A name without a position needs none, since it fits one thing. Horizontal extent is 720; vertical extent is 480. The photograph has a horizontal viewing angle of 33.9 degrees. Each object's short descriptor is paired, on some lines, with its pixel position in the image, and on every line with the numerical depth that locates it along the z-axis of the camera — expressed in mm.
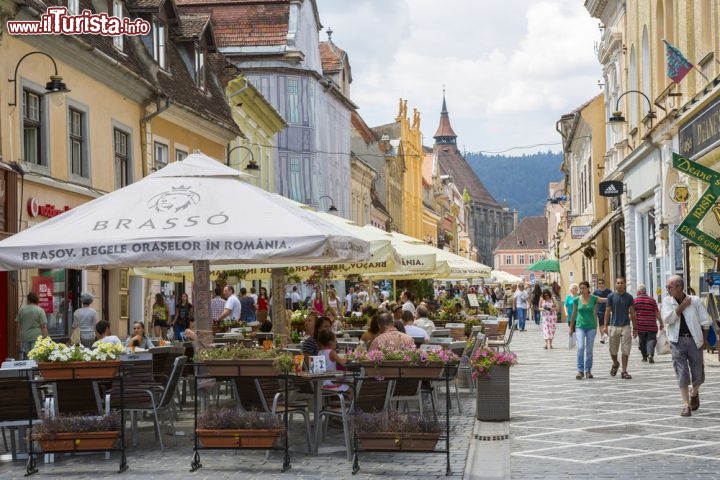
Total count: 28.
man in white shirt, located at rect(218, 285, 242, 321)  24844
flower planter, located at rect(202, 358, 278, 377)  10445
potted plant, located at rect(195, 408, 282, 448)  10234
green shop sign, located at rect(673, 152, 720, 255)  15297
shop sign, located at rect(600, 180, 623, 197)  34062
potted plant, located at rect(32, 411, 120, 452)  10305
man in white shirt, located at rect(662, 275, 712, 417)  14039
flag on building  21531
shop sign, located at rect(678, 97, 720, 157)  20531
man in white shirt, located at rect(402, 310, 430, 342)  17078
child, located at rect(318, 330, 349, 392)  12078
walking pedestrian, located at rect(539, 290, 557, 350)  31031
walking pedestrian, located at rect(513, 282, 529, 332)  45062
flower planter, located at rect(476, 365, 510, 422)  13812
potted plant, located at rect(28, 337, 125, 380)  10438
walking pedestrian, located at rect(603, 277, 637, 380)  20125
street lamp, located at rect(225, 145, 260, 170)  30469
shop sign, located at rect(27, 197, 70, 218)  19500
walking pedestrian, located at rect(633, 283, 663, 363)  23188
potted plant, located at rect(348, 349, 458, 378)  10570
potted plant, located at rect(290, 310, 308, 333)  21762
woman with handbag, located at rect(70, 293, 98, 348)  18984
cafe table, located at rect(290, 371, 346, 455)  10812
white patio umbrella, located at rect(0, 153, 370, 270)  10664
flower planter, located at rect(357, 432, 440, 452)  10133
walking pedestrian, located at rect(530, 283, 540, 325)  53969
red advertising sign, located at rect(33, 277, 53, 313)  19812
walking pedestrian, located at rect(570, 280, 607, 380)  20062
